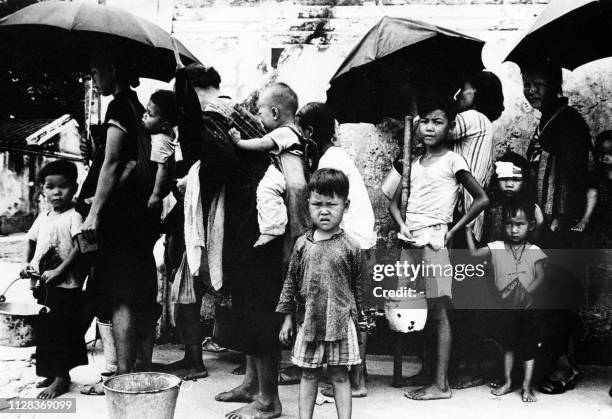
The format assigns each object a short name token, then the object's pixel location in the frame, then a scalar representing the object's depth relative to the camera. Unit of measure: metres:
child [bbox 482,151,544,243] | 4.01
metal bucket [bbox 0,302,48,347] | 3.92
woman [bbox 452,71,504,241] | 4.12
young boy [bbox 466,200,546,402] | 3.87
